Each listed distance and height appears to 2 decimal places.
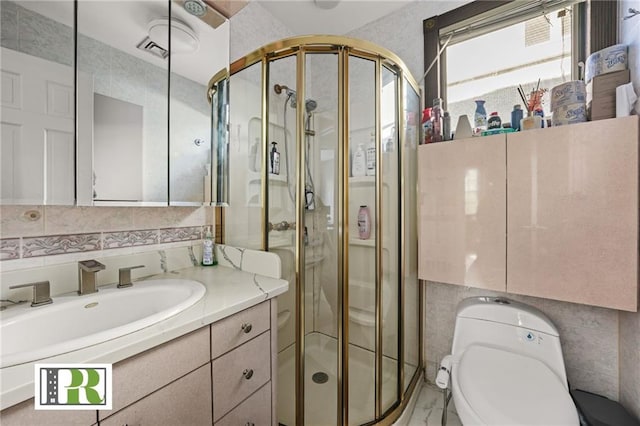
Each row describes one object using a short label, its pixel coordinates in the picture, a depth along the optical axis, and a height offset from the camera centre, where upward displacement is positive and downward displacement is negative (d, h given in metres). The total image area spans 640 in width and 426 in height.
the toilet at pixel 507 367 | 0.95 -0.70
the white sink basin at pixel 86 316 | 0.63 -0.33
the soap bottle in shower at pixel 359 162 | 1.32 +0.24
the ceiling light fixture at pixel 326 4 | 1.71 +1.36
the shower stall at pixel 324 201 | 1.27 +0.05
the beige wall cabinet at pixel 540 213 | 1.05 -0.01
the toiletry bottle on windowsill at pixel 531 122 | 1.26 +0.42
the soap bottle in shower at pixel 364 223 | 1.35 -0.07
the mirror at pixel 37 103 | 0.81 +0.35
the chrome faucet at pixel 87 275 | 0.93 -0.23
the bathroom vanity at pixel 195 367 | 0.58 -0.43
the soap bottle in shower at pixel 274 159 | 1.31 +0.25
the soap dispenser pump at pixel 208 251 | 1.40 -0.22
